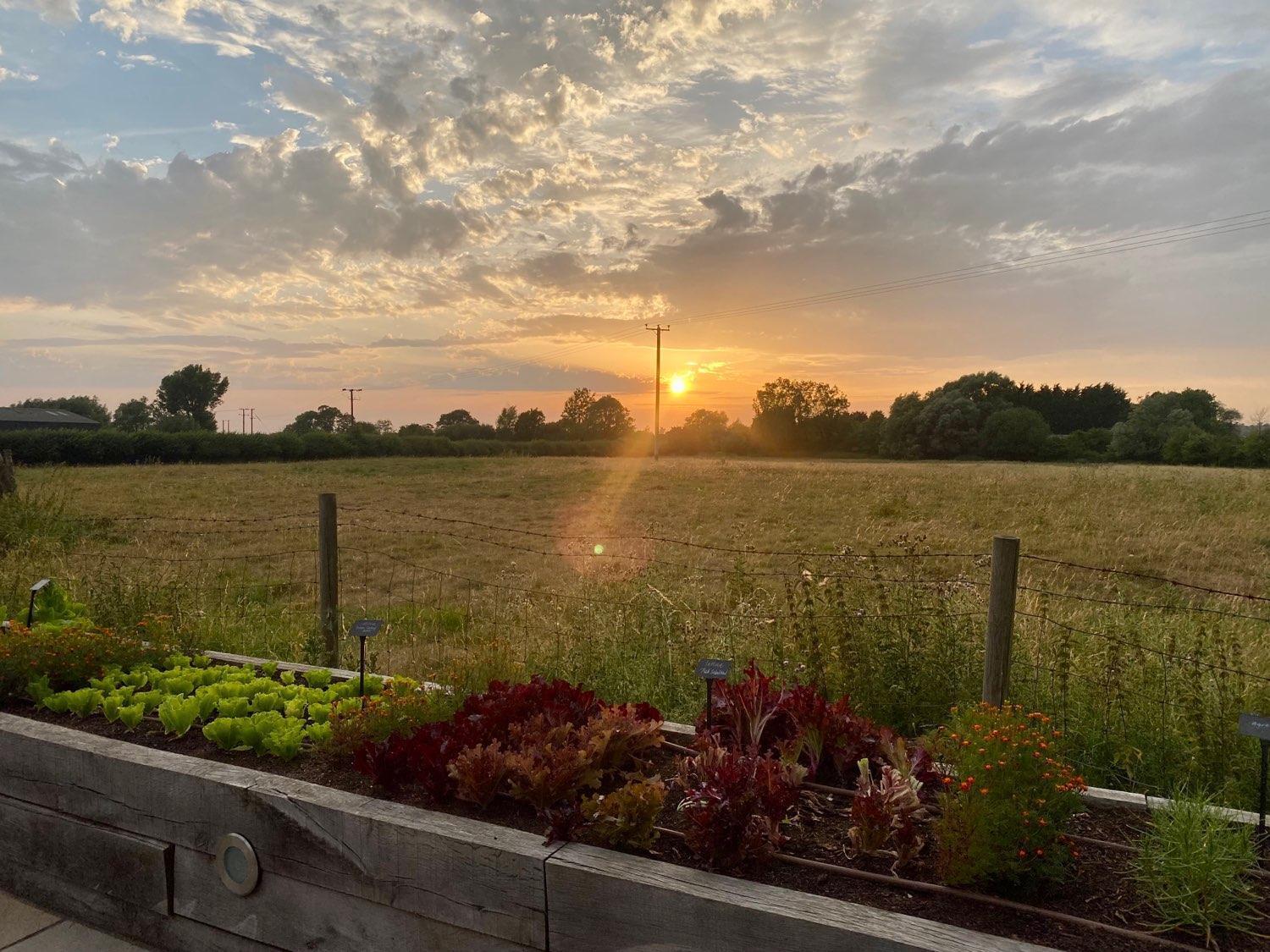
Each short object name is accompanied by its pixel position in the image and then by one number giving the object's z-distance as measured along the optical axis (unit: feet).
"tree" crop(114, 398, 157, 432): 284.82
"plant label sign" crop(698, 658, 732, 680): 10.48
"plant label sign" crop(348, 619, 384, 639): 12.37
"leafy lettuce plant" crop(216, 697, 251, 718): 11.96
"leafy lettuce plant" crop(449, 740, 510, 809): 9.32
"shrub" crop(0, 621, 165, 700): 13.67
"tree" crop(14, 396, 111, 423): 316.60
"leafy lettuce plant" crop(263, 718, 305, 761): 10.94
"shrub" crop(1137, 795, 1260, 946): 7.50
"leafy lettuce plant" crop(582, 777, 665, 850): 8.42
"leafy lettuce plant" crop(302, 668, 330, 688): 14.20
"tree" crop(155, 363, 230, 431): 303.89
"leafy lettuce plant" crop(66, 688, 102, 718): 12.89
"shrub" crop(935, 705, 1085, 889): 7.79
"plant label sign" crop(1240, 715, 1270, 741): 8.69
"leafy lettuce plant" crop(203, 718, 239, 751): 11.38
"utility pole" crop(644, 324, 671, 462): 182.80
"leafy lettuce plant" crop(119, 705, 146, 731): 12.07
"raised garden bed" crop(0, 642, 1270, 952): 7.48
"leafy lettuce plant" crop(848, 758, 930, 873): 8.46
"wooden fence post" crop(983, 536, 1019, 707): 13.34
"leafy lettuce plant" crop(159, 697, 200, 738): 11.87
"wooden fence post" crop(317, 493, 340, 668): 18.80
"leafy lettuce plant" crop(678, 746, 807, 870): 8.17
